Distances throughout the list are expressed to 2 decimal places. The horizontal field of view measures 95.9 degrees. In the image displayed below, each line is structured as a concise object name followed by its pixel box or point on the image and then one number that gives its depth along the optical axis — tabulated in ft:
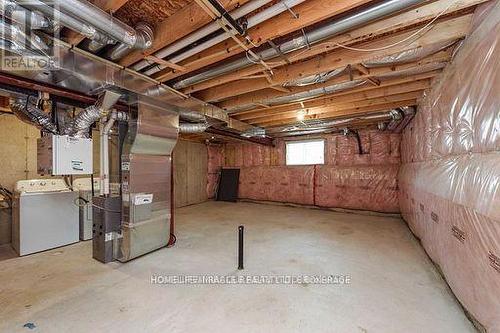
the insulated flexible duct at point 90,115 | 7.55
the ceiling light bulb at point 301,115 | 13.11
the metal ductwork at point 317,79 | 7.98
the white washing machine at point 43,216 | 9.62
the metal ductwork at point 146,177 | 8.81
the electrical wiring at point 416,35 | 4.75
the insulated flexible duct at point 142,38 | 5.54
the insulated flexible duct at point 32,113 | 7.37
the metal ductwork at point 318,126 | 13.12
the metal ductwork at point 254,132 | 16.26
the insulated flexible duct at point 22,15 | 4.01
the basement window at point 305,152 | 20.35
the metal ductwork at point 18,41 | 4.51
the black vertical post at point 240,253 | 8.11
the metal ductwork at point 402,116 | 11.69
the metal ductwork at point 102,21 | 4.15
